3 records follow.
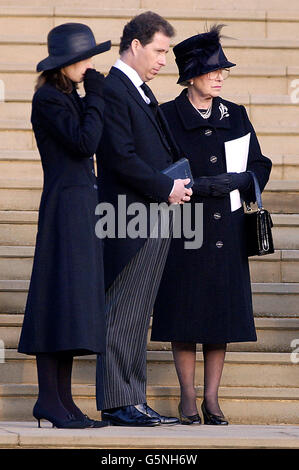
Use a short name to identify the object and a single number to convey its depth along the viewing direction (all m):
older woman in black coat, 13.23
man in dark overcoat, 12.20
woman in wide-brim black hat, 11.41
